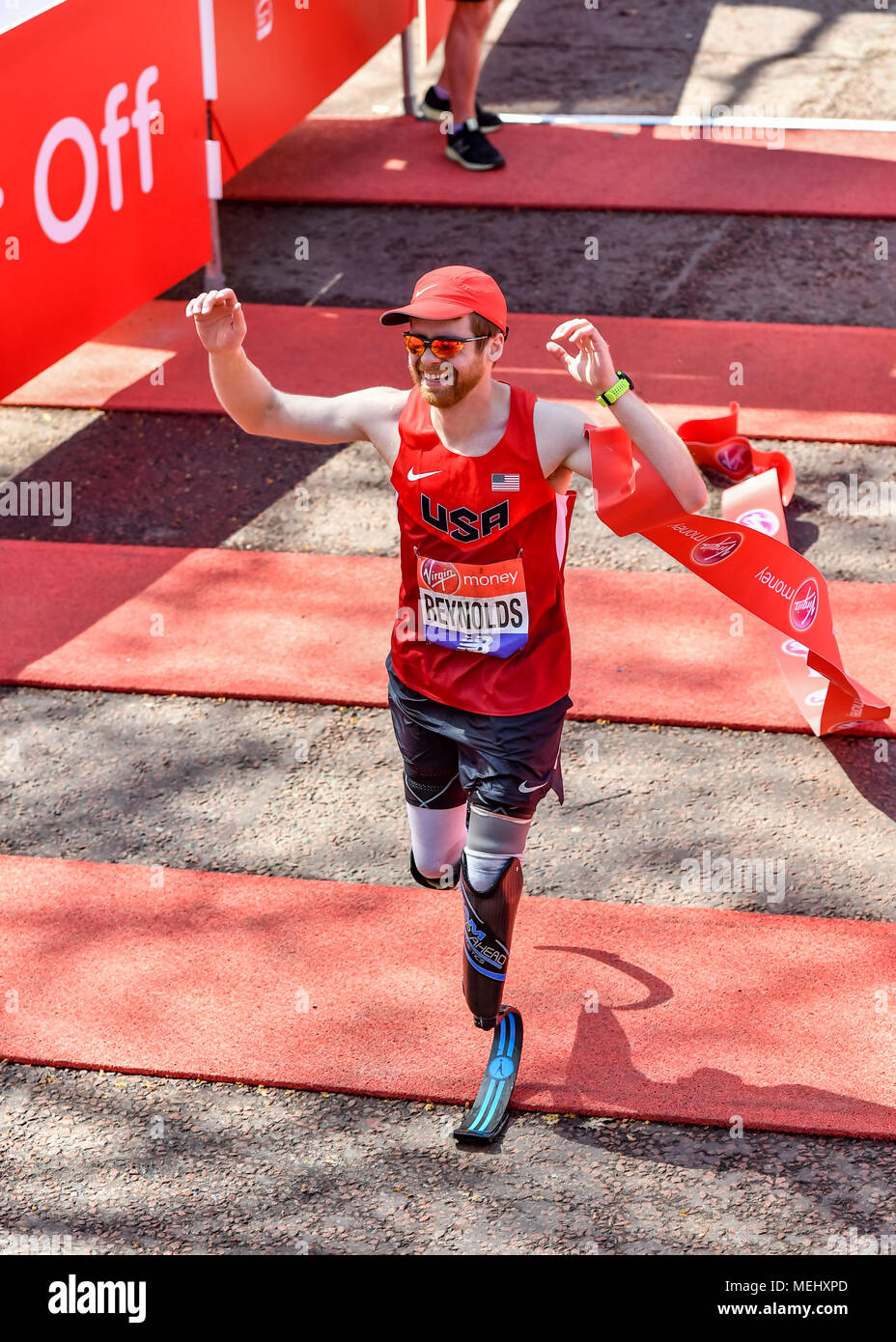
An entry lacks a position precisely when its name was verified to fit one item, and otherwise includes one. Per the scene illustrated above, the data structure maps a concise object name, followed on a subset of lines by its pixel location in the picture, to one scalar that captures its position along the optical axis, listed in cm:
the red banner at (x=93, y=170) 1519
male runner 809
